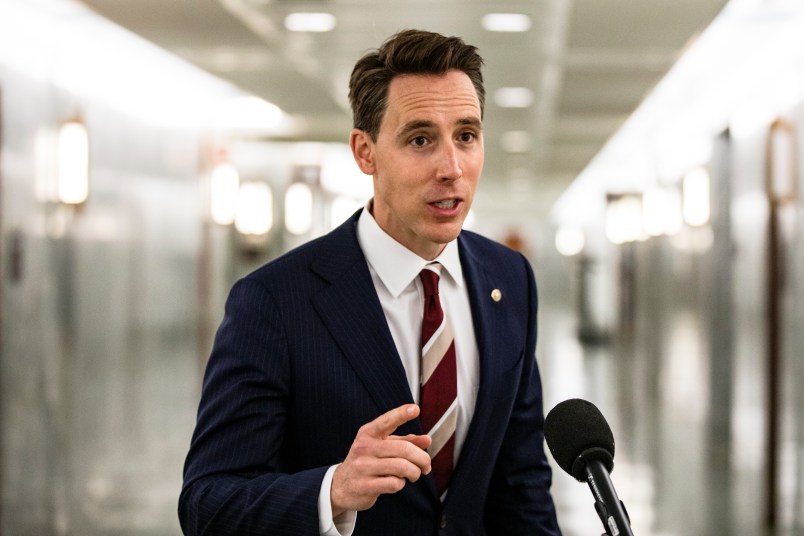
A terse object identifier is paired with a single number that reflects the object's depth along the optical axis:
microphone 2.47
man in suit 3.23
